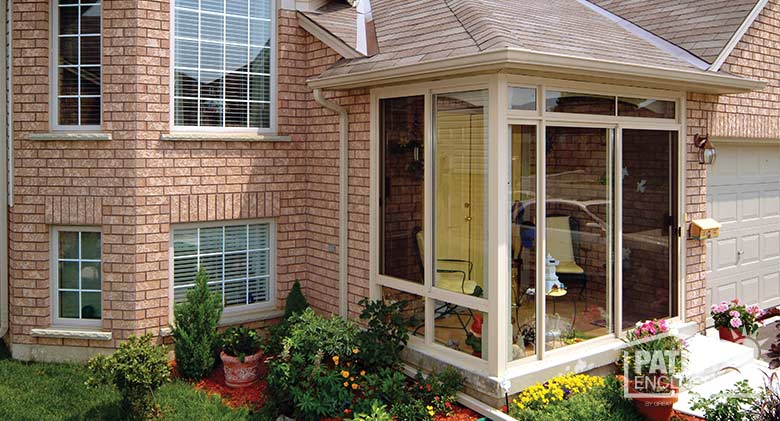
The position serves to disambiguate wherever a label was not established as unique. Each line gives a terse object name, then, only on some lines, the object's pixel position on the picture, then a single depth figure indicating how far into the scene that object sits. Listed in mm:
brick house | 6277
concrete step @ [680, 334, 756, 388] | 7023
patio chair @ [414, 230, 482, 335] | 6375
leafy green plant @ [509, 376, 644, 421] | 5809
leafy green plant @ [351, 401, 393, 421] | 5699
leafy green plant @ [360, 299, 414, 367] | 6637
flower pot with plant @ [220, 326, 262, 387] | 7036
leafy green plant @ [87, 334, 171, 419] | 5895
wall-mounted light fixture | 7984
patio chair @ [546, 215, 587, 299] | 6566
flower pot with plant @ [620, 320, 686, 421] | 6117
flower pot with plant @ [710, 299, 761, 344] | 8133
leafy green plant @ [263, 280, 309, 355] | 7020
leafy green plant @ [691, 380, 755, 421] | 5746
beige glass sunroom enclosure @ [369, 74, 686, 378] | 5984
